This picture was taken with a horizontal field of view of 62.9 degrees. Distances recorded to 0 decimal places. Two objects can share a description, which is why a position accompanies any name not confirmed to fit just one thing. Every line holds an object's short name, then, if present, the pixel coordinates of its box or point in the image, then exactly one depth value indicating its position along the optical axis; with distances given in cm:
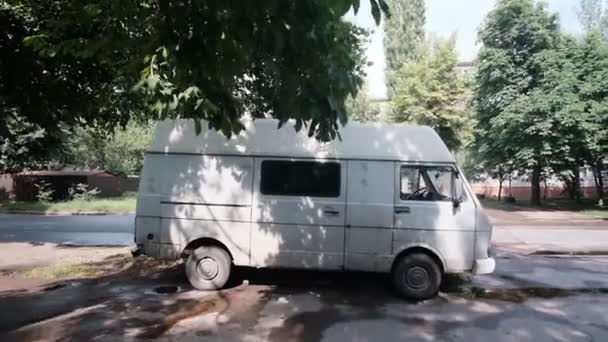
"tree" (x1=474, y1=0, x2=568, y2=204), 2344
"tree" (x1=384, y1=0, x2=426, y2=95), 4109
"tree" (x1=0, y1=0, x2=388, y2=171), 315
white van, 764
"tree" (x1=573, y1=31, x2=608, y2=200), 2264
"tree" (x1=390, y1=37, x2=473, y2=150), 2781
